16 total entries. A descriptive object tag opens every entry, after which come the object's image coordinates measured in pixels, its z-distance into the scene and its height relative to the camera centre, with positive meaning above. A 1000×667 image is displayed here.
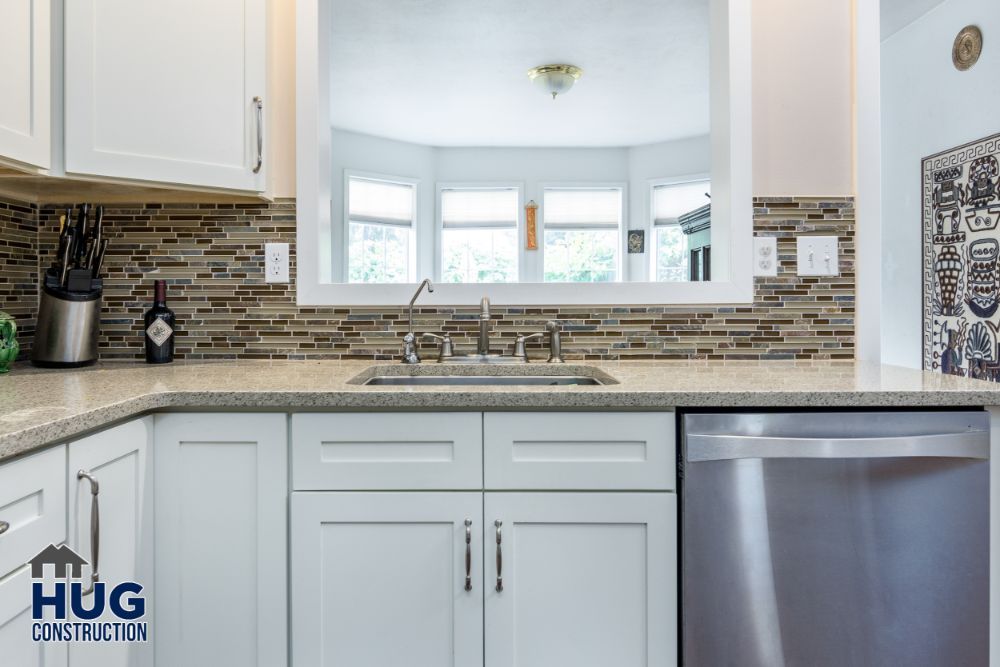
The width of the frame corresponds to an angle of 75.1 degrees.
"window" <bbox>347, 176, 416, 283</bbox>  6.31 +1.12
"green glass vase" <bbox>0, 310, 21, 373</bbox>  1.52 +0.00
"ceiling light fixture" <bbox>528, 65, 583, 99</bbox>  4.47 +1.84
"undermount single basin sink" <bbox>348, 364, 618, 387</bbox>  1.75 -0.09
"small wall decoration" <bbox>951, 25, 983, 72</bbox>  3.13 +1.44
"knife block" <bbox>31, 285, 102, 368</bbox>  1.66 +0.04
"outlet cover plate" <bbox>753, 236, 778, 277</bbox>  1.88 +0.24
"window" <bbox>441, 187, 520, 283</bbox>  6.94 +1.17
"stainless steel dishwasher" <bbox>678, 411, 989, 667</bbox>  1.26 -0.39
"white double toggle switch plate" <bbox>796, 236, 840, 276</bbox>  1.88 +0.24
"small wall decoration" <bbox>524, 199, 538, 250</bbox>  6.84 +1.23
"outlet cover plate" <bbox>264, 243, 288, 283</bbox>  1.89 +0.24
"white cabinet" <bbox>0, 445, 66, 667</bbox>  0.91 -0.28
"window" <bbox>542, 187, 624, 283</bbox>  7.00 +1.19
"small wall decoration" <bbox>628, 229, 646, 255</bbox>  6.88 +1.06
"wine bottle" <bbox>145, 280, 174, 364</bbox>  1.79 +0.04
